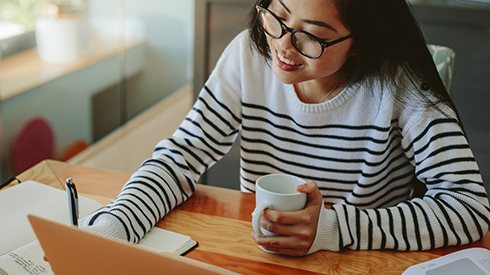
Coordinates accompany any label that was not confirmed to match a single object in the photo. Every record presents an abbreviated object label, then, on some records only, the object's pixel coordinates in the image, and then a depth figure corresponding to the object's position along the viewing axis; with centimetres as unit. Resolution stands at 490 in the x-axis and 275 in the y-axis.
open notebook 71
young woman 84
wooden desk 77
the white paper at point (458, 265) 76
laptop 47
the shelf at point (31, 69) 223
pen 70
